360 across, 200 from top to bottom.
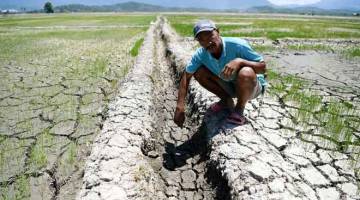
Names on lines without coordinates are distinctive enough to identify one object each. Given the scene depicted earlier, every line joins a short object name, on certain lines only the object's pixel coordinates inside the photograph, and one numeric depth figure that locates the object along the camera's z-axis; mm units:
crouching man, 2939
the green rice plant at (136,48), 8159
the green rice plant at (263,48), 9333
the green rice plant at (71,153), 3010
